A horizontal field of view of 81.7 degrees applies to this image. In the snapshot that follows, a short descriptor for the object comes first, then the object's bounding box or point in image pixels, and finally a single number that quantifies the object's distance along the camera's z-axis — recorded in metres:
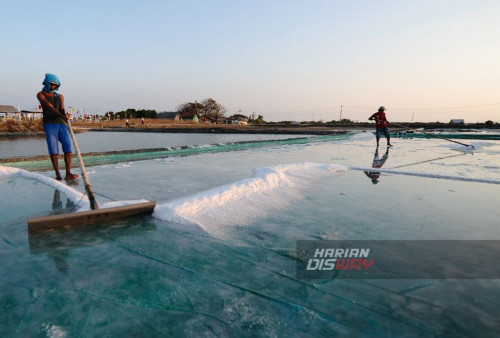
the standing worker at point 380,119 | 10.88
